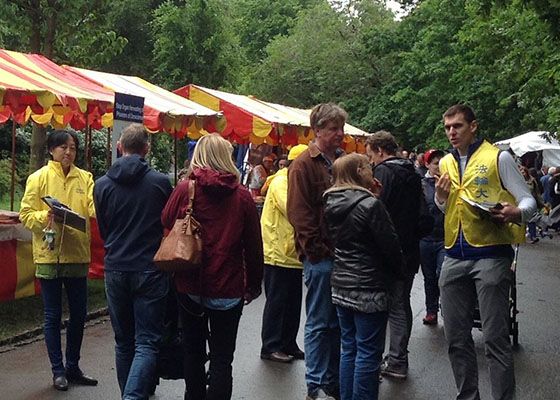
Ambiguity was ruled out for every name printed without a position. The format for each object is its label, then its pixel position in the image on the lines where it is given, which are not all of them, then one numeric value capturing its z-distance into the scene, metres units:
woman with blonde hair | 4.73
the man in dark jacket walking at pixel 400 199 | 5.98
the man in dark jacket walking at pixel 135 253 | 5.08
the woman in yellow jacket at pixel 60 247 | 6.05
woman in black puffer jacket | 4.95
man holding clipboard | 5.06
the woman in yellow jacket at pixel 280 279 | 6.99
